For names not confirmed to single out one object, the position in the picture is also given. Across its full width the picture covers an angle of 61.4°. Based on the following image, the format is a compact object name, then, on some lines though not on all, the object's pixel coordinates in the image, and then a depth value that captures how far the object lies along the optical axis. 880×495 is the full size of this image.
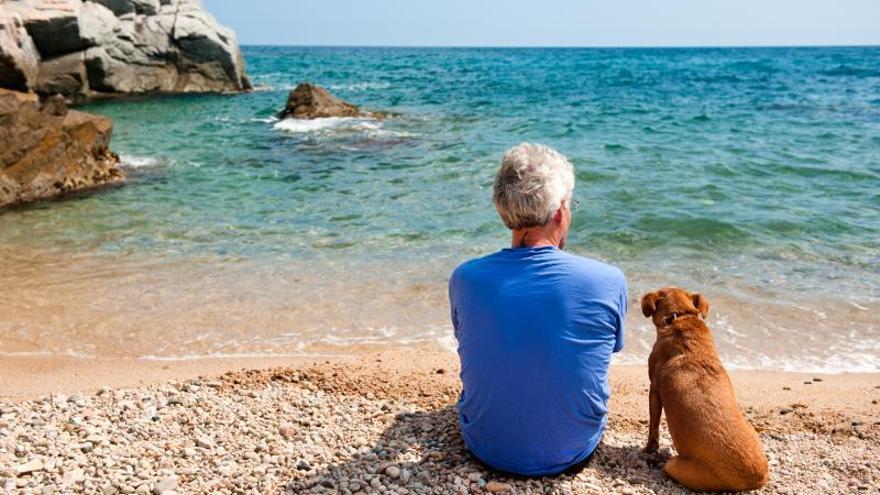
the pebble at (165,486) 3.62
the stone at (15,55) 23.80
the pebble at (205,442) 4.13
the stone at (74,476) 3.67
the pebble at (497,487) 3.64
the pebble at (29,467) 3.75
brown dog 3.64
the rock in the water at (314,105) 23.31
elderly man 3.50
